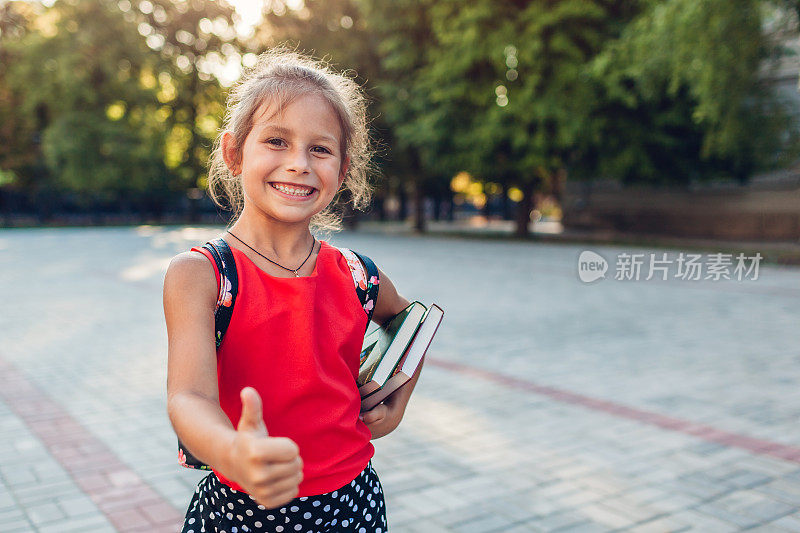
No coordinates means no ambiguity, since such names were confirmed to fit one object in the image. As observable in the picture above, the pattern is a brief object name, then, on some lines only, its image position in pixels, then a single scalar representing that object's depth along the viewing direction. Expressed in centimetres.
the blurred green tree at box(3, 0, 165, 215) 3388
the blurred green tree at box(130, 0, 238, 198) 3800
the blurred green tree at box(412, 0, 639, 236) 2123
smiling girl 140
